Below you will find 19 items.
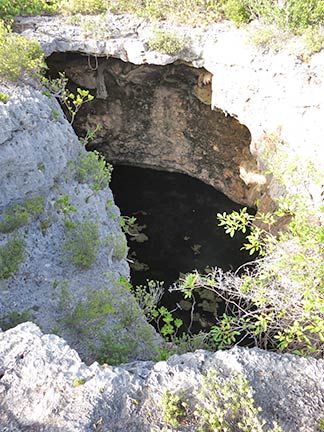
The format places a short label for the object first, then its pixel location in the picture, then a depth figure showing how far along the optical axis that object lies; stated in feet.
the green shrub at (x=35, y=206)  20.59
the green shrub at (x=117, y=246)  21.92
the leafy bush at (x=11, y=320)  16.58
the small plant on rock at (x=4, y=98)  21.31
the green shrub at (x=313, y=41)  25.07
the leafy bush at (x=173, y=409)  10.82
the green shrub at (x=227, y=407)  10.39
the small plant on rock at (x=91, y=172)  24.35
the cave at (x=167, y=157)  37.11
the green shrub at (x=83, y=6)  30.42
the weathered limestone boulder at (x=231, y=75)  25.57
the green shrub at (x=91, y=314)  17.24
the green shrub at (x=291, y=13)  26.27
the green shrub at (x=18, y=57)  23.00
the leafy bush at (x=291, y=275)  14.03
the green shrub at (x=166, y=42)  28.71
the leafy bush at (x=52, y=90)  24.14
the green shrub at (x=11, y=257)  18.30
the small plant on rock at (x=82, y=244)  19.92
